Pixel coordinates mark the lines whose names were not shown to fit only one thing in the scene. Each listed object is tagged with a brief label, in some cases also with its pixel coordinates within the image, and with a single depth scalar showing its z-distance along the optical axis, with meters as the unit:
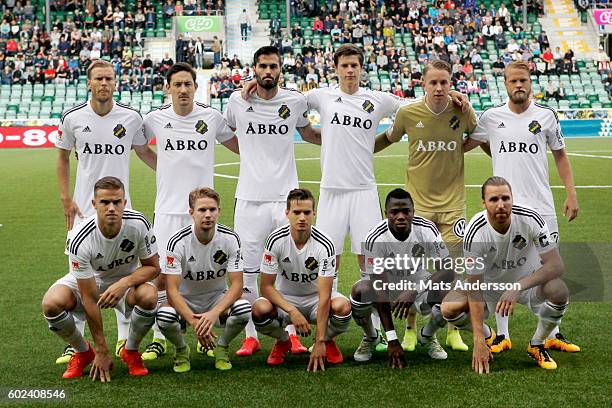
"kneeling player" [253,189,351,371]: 6.44
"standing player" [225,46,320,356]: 7.31
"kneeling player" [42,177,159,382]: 6.20
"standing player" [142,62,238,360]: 7.28
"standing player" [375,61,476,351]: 7.19
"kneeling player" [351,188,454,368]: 6.45
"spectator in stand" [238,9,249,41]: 40.16
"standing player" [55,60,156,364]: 7.15
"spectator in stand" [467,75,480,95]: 35.41
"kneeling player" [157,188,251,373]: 6.33
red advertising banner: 30.81
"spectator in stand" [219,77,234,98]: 34.19
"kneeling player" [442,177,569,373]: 6.20
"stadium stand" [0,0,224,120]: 34.31
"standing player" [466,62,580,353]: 6.98
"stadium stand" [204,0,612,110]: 35.59
